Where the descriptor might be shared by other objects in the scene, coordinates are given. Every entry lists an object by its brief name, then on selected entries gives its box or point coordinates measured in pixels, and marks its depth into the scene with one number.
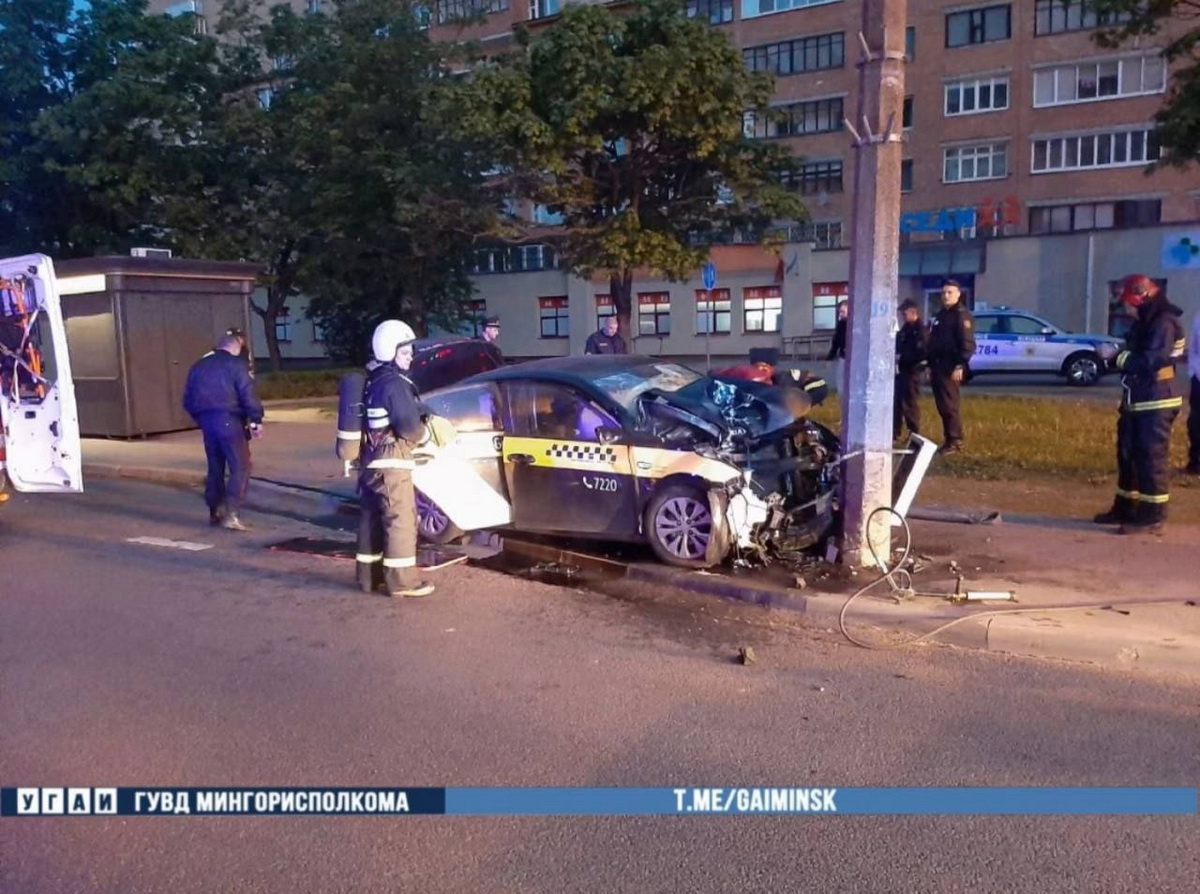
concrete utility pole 6.84
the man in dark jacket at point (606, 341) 12.80
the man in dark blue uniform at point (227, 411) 9.55
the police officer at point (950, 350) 10.82
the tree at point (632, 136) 18.58
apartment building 35.38
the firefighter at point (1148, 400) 7.59
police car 22.03
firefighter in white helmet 7.00
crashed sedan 7.38
